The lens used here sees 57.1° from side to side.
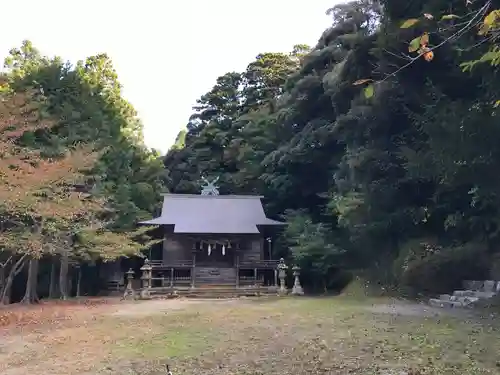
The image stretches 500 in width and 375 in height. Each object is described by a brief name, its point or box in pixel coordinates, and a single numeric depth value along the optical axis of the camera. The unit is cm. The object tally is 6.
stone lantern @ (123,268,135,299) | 1728
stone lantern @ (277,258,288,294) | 1741
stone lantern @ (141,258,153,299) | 1720
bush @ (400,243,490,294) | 1101
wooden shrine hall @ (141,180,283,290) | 1934
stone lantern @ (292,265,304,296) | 1723
